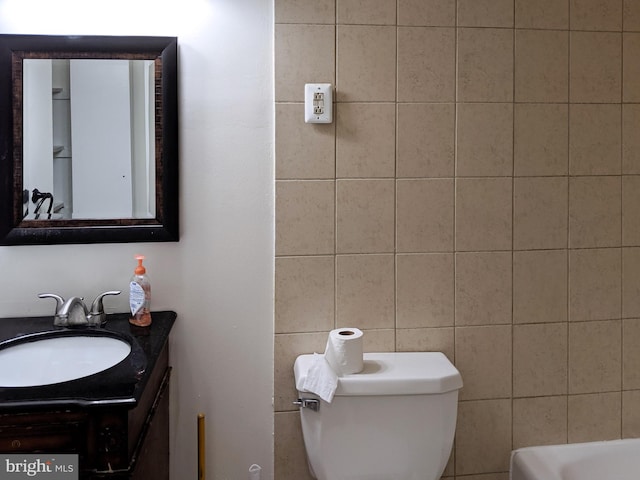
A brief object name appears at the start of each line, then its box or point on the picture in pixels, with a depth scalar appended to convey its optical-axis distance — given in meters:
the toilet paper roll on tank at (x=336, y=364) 1.42
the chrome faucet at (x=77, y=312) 1.48
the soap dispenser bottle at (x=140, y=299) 1.50
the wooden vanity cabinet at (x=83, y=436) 1.04
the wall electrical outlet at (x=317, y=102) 1.56
